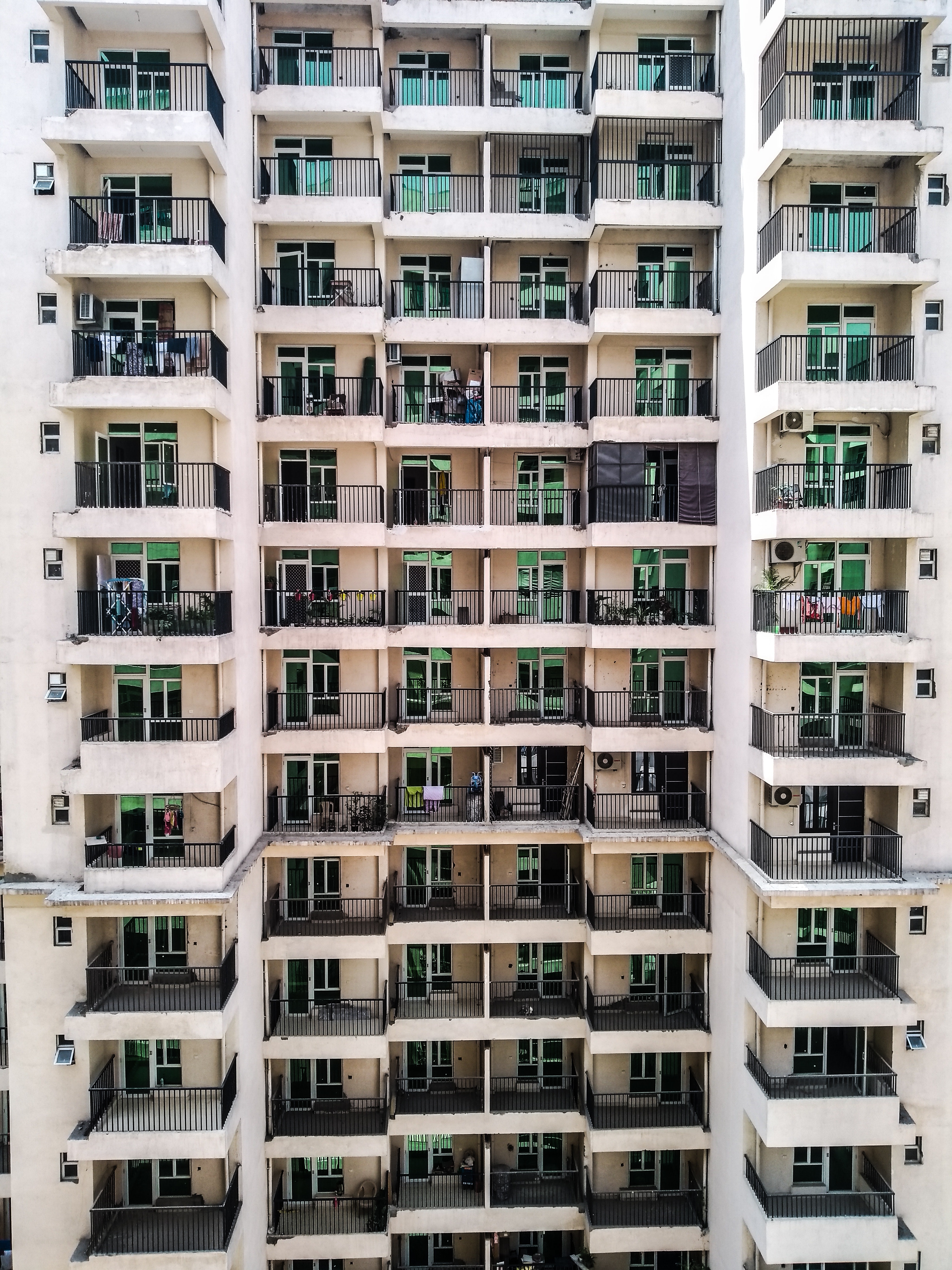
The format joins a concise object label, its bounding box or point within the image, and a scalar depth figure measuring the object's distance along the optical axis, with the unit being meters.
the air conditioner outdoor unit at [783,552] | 14.37
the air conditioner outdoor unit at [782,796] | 14.63
